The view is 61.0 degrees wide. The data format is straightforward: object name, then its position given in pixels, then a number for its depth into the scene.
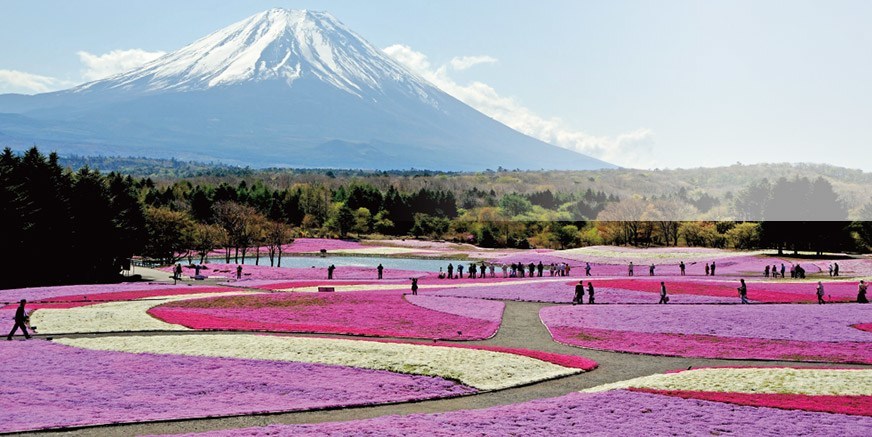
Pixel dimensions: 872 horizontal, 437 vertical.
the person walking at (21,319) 35.84
